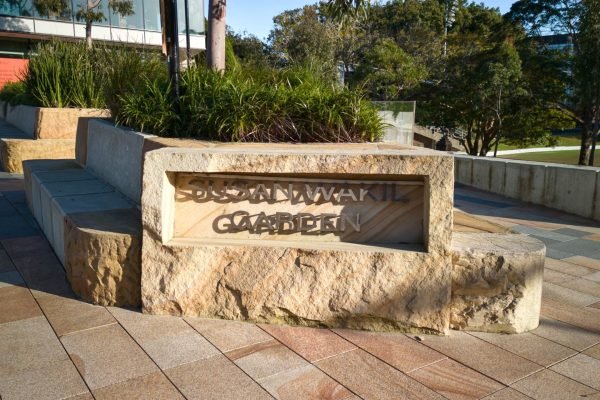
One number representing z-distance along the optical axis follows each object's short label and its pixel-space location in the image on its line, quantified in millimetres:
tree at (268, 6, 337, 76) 27672
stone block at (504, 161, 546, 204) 9242
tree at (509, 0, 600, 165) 22422
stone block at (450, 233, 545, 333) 3713
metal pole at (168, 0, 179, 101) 5309
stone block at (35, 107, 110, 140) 9594
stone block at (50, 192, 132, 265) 4629
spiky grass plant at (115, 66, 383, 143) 5020
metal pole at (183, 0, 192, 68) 5503
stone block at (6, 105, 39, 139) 10273
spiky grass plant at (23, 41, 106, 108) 10234
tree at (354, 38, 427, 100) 25875
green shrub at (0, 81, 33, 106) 12020
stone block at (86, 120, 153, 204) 5032
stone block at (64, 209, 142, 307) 3887
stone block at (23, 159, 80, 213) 6807
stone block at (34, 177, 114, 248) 5278
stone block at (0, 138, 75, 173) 9422
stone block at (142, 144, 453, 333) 3666
